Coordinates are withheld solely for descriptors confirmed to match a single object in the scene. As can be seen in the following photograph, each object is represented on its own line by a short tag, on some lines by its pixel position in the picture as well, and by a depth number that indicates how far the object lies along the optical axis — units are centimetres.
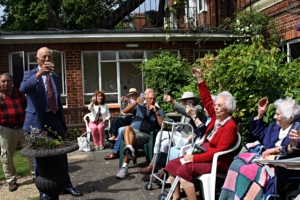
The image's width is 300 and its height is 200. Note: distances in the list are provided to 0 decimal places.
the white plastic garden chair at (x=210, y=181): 396
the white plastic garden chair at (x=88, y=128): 888
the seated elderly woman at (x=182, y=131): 514
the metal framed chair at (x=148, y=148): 583
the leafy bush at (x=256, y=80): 453
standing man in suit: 448
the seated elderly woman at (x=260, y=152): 353
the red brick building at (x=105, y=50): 1007
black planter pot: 408
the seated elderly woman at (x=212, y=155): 401
